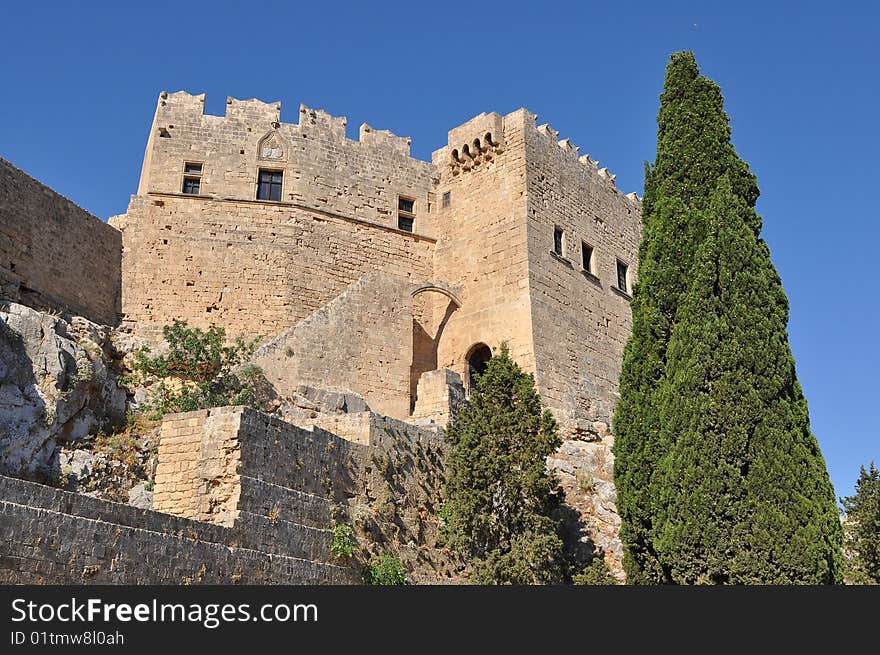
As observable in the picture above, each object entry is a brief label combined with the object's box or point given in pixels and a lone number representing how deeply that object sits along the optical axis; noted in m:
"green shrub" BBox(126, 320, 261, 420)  20.28
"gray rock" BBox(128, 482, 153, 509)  15.88
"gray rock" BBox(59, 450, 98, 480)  16.56
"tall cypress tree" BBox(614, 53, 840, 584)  12.41
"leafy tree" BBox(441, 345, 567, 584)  15.29
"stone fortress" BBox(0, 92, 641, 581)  22.59
